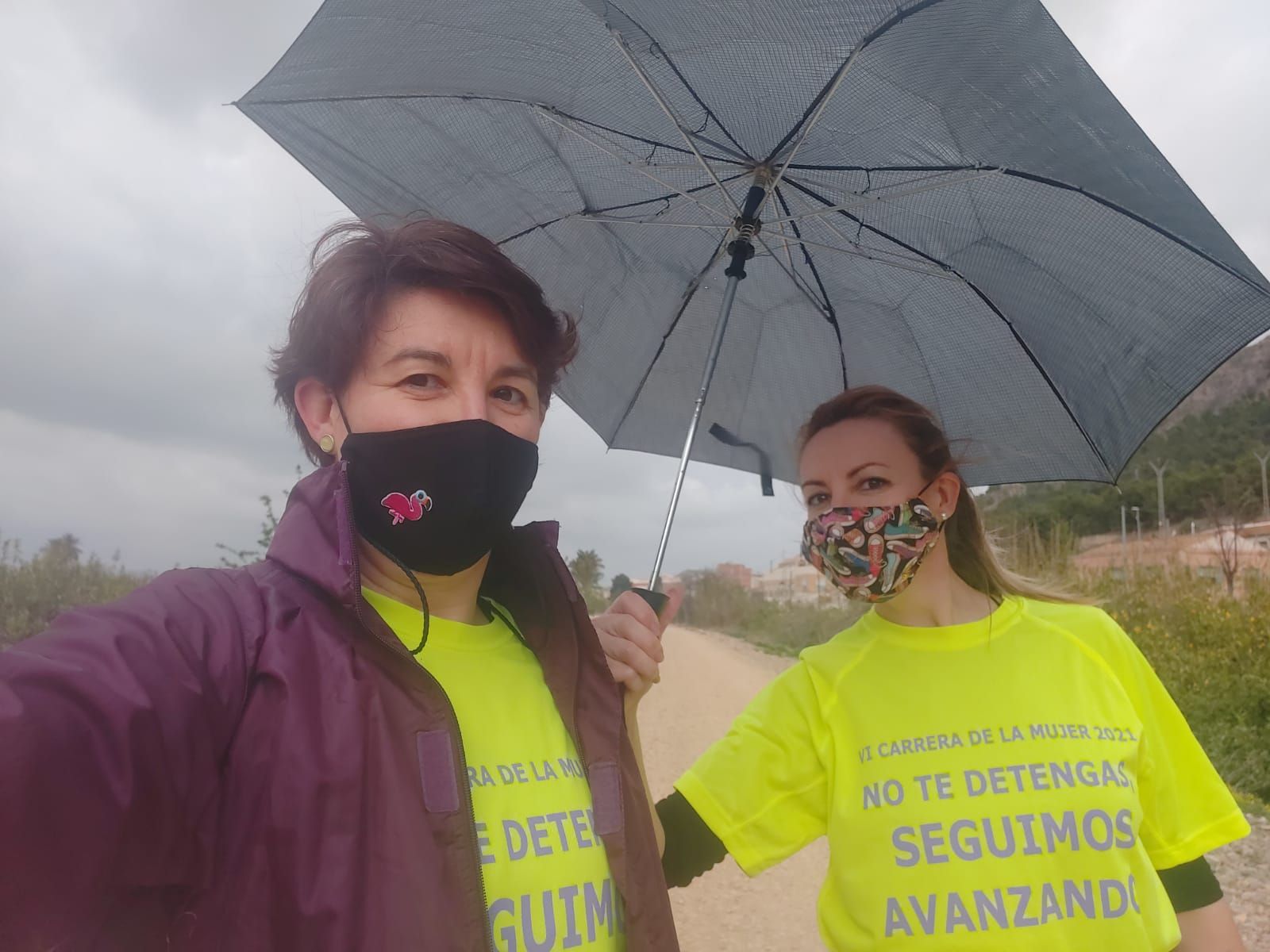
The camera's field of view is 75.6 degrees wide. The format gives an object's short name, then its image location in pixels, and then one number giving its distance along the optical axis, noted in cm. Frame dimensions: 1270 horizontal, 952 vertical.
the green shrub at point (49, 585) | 738
